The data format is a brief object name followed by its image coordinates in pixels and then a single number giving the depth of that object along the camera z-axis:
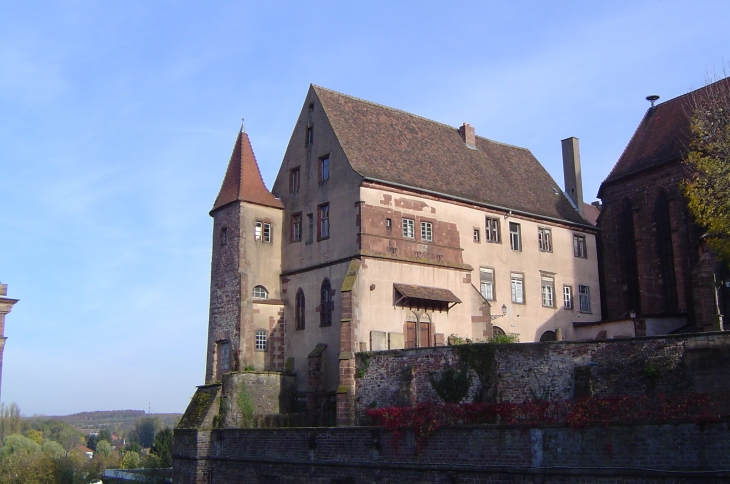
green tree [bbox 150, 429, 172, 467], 59.64
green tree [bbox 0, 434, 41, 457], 73.25
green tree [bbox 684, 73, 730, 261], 26.62
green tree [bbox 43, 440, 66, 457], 84.88
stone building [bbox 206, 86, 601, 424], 35.22
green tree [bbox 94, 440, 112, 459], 106.46
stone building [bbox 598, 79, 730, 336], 39.69
